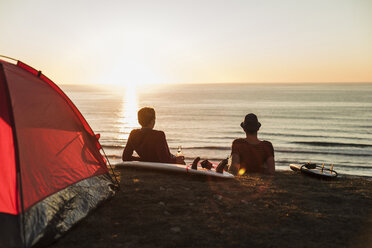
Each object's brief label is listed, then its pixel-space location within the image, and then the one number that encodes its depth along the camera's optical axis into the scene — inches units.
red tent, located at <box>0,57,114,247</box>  159.1
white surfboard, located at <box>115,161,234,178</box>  275.0
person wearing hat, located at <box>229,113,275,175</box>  286.2
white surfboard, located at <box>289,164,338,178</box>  319.8
